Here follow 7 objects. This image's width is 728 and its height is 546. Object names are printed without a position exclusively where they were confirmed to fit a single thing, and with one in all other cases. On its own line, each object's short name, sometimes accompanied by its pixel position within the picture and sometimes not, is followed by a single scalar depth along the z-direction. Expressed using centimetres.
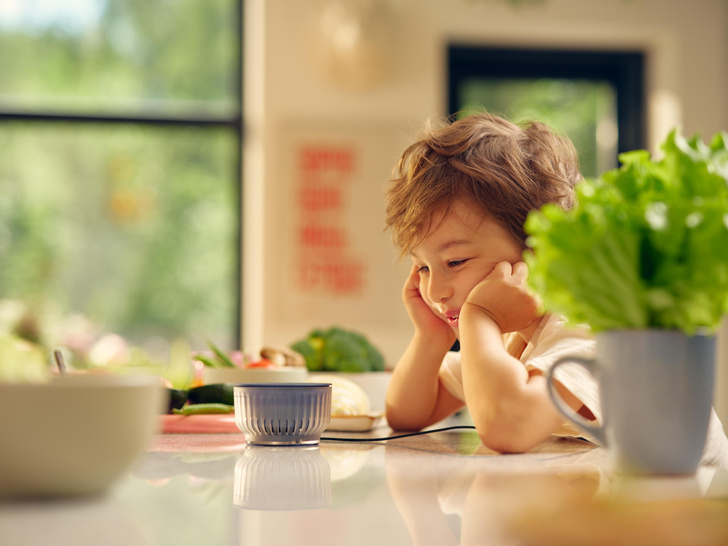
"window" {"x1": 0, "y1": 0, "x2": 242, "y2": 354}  380
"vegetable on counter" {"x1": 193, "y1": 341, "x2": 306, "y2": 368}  134
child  98
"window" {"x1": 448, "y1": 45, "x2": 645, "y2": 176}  400
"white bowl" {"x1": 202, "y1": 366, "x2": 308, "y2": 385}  114
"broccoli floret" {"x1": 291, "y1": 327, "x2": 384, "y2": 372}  143
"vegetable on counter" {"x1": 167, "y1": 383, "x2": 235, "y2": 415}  108
